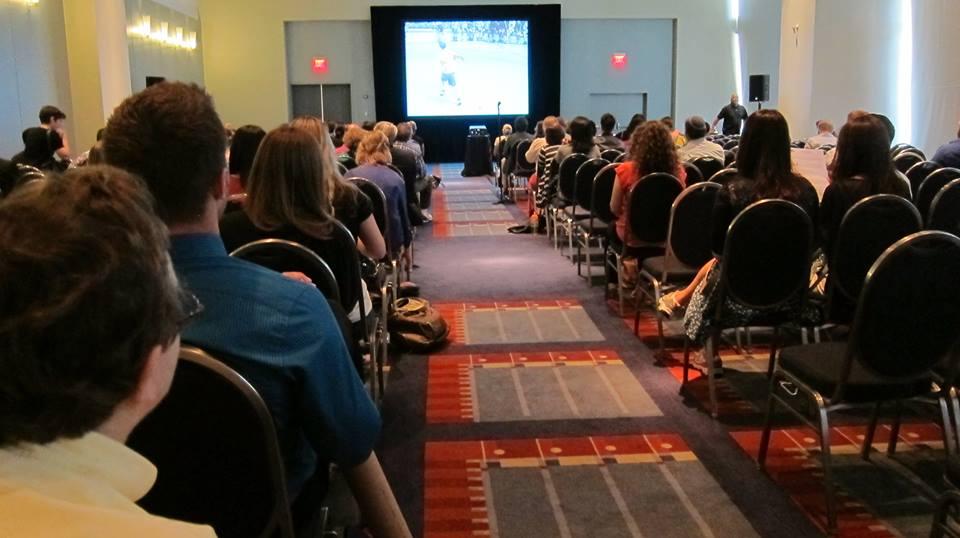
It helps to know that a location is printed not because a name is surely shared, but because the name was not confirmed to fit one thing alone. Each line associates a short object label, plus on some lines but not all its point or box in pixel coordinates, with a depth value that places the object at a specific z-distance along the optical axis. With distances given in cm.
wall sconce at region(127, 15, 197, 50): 1264
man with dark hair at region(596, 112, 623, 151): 936
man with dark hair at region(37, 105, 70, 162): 787
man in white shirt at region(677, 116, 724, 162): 674
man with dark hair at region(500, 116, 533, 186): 1182
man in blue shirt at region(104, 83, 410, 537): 147
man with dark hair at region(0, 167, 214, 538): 70
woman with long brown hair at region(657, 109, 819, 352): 370
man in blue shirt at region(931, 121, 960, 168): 627
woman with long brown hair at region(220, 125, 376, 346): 288
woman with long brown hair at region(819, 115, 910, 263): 363
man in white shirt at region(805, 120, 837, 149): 889
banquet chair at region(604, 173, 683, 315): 484
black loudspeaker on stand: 1475
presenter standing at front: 1448
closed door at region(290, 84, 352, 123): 1873
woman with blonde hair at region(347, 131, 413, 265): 526
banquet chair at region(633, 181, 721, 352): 433
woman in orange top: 505
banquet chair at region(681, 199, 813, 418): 341
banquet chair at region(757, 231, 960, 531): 253
